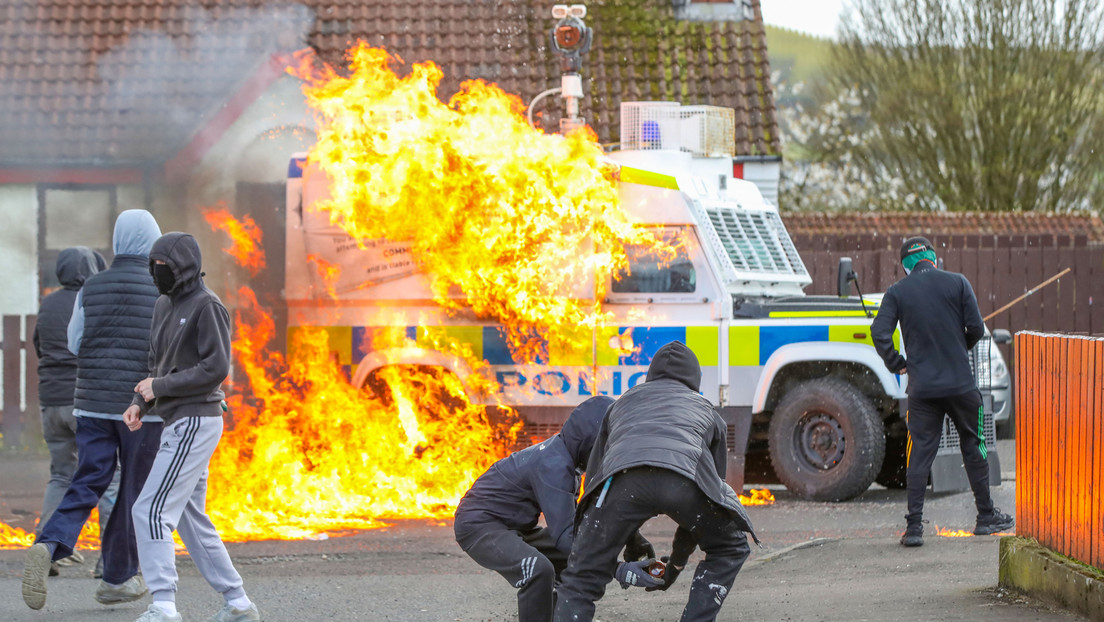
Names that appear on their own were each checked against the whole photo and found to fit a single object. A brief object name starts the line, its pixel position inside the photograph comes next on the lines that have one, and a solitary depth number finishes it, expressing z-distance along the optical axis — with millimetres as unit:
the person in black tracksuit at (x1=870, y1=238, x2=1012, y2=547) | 15727
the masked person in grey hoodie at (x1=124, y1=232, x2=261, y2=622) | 11711
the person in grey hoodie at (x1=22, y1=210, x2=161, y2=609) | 13070
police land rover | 20187
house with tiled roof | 26375
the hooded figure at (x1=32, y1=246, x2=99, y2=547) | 15750
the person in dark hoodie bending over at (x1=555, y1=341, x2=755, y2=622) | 9875
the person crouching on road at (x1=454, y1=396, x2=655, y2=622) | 10555
